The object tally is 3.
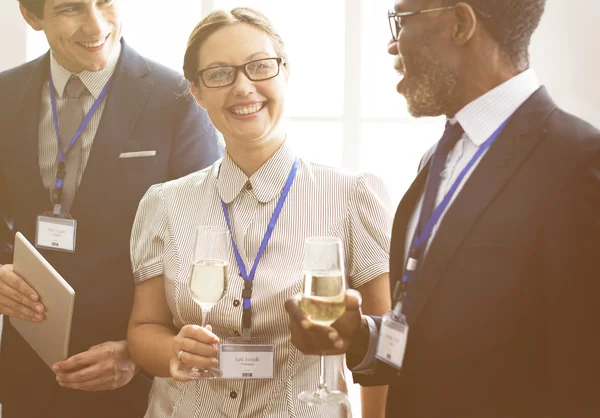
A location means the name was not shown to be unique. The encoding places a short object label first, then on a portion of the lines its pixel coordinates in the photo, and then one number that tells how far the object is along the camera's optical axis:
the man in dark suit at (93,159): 2.34
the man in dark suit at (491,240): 1.21
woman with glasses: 1.84
